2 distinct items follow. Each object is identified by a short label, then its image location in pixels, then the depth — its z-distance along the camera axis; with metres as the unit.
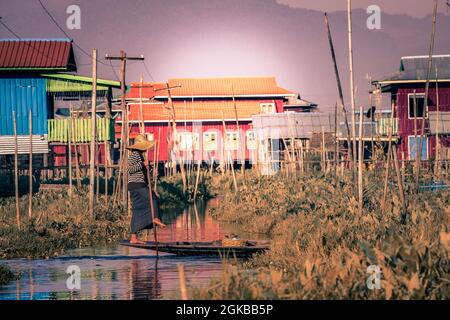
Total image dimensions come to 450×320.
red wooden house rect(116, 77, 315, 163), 65.75
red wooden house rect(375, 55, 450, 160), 49.75
